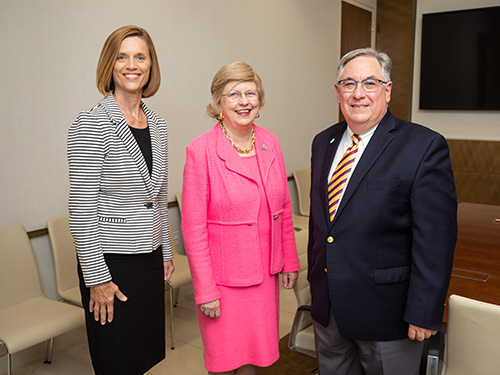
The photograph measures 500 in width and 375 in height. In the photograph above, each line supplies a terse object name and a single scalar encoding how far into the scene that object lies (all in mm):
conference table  2213
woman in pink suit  2041
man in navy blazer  1672
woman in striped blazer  1853
